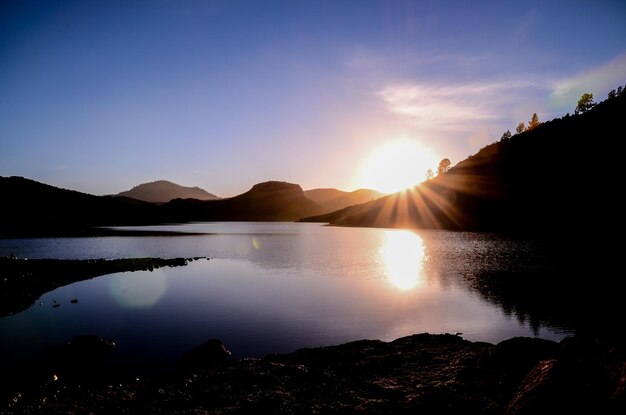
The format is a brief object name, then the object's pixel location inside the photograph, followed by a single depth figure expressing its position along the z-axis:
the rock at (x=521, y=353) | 18.50
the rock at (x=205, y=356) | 22.47
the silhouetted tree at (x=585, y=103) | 195.50
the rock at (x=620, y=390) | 9.38
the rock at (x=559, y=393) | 10.10
